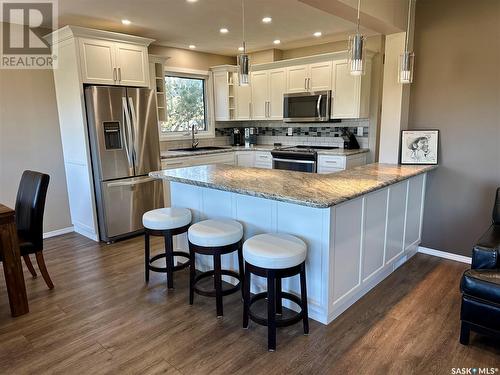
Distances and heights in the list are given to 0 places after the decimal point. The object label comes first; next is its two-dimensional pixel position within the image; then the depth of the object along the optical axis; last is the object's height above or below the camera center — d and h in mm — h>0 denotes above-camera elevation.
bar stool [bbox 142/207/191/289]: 2758 -800
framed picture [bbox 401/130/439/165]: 3369 -230
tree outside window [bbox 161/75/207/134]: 5430 +366
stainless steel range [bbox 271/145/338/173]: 4809 -467
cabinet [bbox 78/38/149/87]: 3732 +739
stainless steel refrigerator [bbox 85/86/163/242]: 3826 -306
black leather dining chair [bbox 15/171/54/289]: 2730 -708
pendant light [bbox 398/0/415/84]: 2736 +448
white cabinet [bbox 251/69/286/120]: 5457 +523
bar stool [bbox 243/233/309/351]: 2027 -831
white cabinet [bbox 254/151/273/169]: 5414 -536
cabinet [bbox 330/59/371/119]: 4664 +436
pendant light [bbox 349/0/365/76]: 2184 +442
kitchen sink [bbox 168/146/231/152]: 5449 -360
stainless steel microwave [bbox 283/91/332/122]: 4953 +274
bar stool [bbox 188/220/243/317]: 2377 -814
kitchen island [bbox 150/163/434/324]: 2232 -660
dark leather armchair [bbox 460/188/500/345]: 1958 -973
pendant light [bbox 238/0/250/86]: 2686 +440
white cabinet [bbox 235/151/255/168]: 5598 -525
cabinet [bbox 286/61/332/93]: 4910 +701
